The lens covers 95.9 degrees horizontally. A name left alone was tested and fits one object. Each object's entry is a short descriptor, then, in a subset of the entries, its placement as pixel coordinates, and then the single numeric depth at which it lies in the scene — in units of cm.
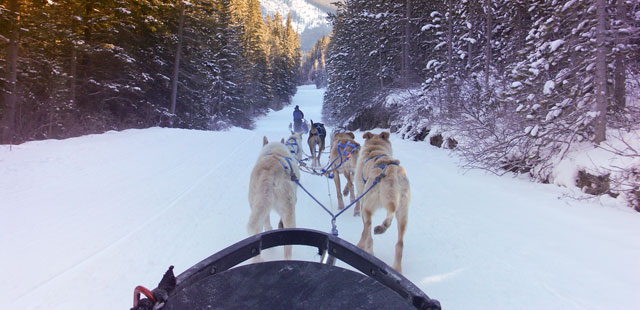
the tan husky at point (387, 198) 289
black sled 131
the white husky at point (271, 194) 274
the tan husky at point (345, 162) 555
